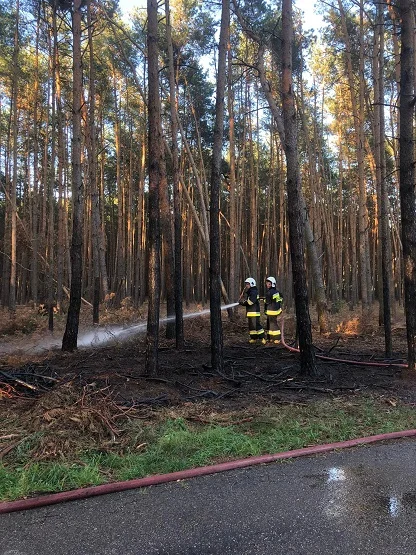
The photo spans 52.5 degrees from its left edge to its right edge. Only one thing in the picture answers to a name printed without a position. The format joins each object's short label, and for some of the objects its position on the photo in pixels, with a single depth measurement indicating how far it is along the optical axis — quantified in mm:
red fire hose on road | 3251
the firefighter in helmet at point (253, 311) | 11734
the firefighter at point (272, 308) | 11547
